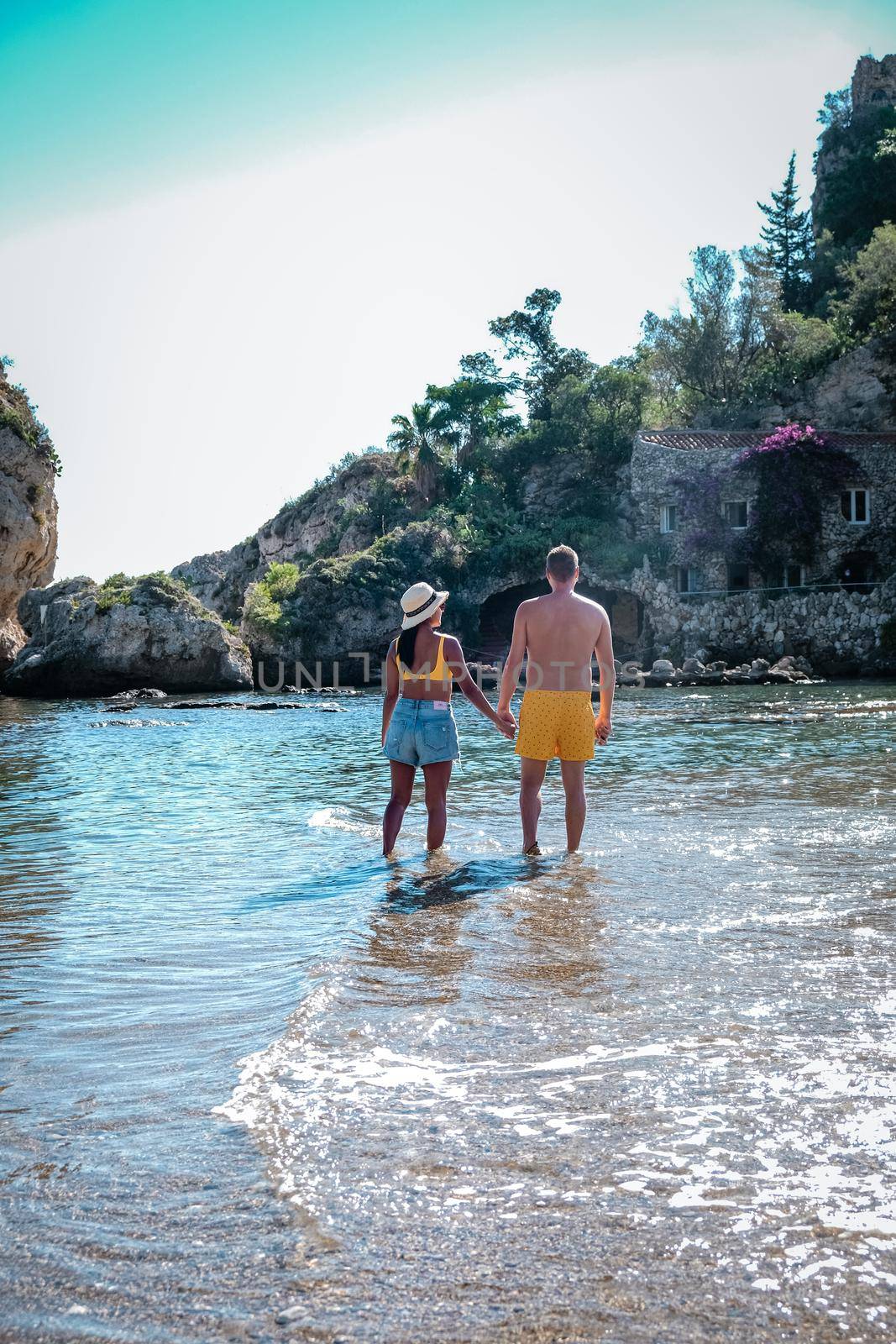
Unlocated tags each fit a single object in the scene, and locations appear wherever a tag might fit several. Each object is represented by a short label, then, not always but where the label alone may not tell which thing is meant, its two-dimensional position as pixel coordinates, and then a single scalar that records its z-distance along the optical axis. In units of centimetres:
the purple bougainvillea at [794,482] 3650
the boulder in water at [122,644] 3275
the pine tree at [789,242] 5353
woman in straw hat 696
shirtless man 713
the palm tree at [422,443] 4922
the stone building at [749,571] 3453
